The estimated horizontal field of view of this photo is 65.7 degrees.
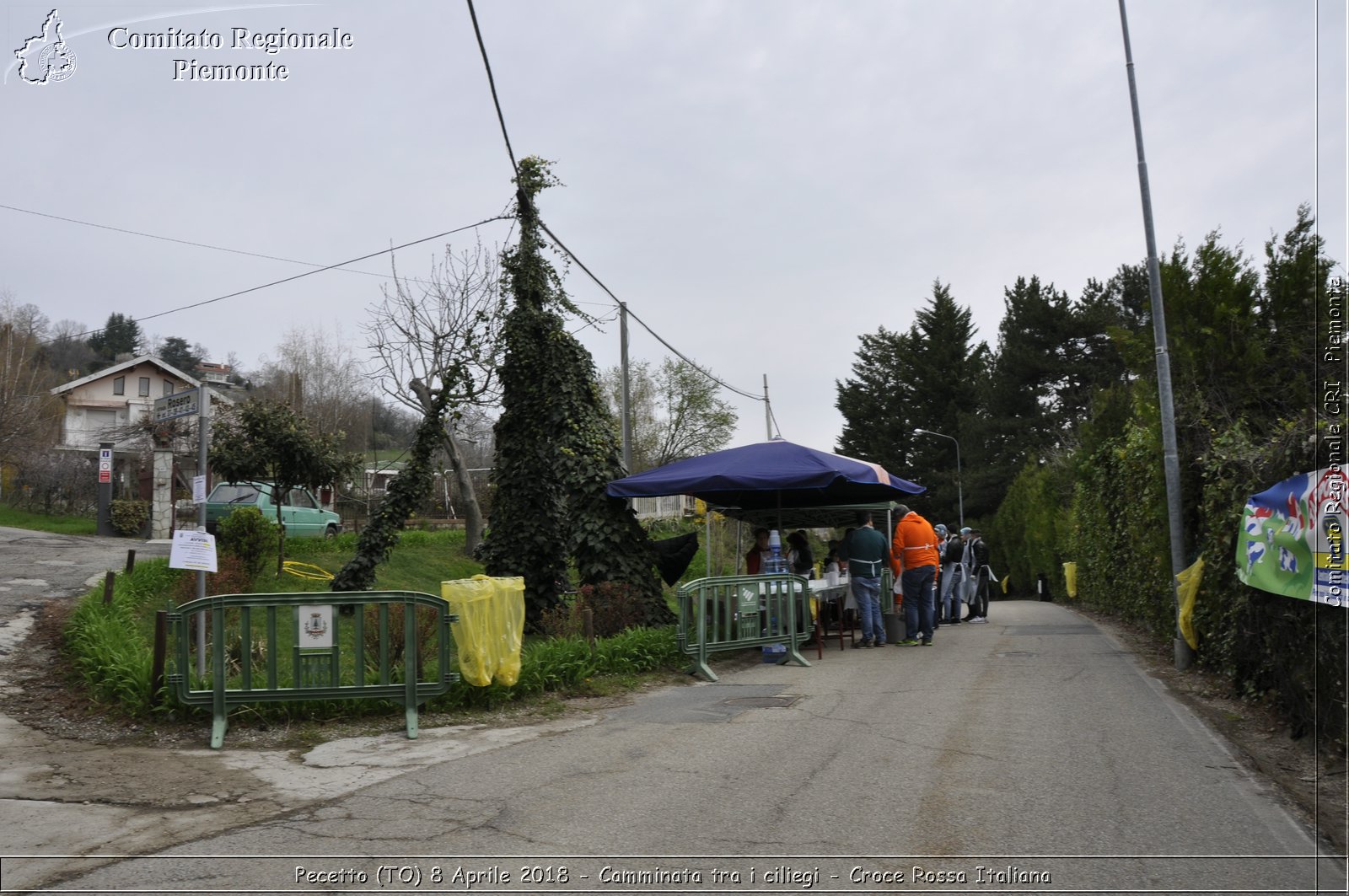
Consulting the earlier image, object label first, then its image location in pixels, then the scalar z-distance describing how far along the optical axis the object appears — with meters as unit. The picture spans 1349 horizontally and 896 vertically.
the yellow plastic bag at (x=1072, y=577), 25.58
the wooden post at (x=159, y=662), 8.43
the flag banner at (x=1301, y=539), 5.68
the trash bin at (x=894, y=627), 14.62
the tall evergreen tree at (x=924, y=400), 57.75
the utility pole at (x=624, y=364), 21.50
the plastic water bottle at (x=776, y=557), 13.91
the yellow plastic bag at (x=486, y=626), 8.55
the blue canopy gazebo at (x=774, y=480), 13.03
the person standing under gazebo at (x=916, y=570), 14.17
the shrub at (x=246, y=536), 17.44
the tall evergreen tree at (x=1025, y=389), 51.97
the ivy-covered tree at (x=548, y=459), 13.88
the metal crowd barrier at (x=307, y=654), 7.90
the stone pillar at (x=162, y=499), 26.92
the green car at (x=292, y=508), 24.27
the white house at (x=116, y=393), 48.97
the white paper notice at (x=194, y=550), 8.34
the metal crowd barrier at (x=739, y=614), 11.08
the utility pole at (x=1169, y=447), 10.92
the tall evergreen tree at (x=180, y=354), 76.12
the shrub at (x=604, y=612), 12.56
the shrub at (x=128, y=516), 27.56
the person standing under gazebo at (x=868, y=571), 13.45
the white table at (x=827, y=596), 13.72
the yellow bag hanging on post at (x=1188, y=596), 10.27
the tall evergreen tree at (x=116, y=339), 74.00
